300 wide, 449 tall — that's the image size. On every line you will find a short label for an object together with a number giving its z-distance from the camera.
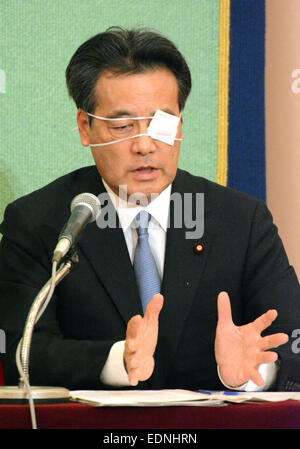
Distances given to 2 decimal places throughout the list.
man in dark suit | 3.12
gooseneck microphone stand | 2.74
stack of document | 2.71
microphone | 2.80
